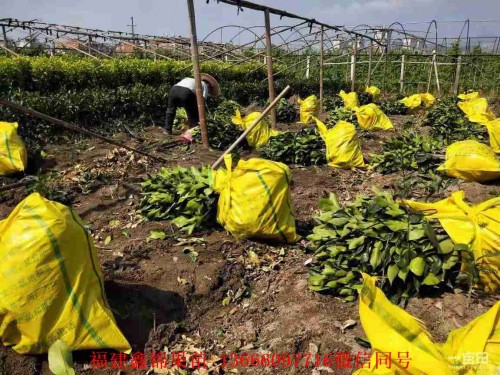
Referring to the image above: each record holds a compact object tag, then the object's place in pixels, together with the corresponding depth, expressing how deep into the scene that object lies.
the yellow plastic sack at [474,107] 8.57
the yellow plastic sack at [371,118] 9.11
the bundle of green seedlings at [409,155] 5.52
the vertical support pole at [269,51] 7.62
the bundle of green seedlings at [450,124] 7.49
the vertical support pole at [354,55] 13.14
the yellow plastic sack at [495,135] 6.21
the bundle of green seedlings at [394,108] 13.35
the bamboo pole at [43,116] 3.61
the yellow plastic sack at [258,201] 3.45
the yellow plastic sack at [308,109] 11.20
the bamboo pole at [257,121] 4.27
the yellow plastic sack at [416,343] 1.56
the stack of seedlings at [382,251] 2.57
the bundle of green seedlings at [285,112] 11.60
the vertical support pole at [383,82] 17.02
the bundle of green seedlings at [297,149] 6.43
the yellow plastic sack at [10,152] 5.23
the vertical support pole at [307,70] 17.50
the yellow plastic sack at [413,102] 13.29
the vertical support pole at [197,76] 5.96
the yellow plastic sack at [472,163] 4.63
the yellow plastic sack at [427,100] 13.64
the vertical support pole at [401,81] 17.62
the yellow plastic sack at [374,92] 15.02
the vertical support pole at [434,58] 15.26
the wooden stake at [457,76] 13.95
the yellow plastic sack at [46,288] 2.13
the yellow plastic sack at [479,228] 2.49
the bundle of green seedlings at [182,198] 3.88
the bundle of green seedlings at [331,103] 13.38
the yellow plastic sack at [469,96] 10.94
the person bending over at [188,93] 7.52
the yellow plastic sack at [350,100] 11.87
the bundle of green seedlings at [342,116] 9.46
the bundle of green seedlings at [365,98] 14.70
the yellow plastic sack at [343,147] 6.12
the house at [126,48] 30.60
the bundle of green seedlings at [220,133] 7.25
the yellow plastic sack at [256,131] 7.08
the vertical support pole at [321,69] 11.09
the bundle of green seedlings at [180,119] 9.28
